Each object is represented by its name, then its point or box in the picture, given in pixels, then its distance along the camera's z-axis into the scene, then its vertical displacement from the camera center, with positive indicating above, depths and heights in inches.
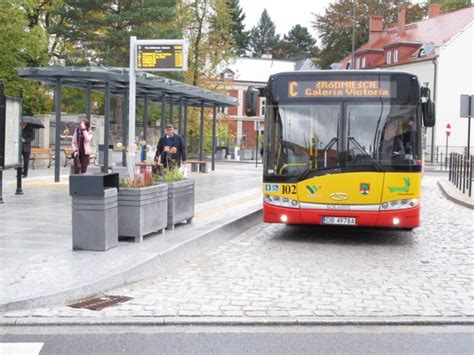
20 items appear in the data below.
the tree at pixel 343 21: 2532.0 +496.9
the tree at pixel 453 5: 2886.3 +631.4
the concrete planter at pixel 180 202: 411.8 -36.3
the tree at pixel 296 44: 4202.8 +659.5
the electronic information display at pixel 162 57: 470.6 +62.8
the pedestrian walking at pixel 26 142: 772.0 +1.4
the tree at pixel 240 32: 3791.8 +665.9
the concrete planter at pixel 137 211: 357.7 -36.6
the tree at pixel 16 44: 1253.7 +196.7
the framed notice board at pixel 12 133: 541.6 +8.6
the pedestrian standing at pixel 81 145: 669.9 -1.2
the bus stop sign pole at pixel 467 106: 753.8 +49.6
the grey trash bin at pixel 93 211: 325.1 -33.4
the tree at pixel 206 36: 1796.3 +306.0
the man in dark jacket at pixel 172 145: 664.1 +0.1
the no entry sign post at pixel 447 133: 1859.5 +46.5
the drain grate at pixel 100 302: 255.4 -62.7
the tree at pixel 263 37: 4328.2 +733.4
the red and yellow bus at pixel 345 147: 418.0 +0.1
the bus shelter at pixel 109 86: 687.3 +72.1
